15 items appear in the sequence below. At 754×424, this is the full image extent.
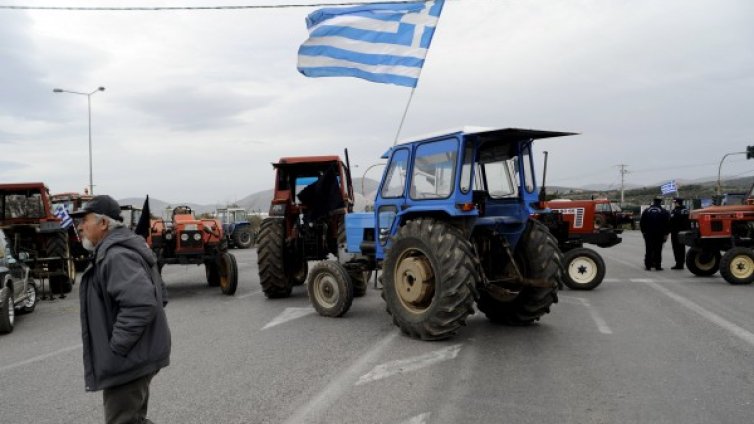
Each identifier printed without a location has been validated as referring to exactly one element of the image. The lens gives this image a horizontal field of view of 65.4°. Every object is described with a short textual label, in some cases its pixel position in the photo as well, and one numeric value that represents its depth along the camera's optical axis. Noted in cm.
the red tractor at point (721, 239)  1182
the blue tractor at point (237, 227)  3023
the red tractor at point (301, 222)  1043
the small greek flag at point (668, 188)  2870
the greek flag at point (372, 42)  922
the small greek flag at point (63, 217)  1319
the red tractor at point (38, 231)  1211
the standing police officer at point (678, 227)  1515
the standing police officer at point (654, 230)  1471
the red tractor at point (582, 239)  1157
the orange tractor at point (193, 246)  1170
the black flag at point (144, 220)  848
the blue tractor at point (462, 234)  665
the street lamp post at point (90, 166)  3712
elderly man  304
